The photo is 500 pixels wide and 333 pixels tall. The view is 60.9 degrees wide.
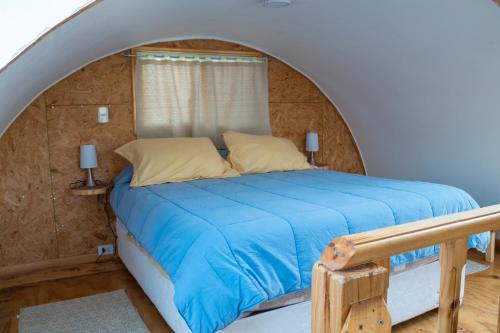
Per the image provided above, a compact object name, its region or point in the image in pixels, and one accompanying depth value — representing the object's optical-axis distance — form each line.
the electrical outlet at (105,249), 3.78
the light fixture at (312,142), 4.54
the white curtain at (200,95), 3.86
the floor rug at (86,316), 2.53
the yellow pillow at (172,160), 3.28
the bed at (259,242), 1.79
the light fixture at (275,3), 2.84
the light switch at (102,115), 3.69
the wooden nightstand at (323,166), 4.51
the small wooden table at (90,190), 3.37
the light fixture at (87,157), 3.45
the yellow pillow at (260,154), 3.72
